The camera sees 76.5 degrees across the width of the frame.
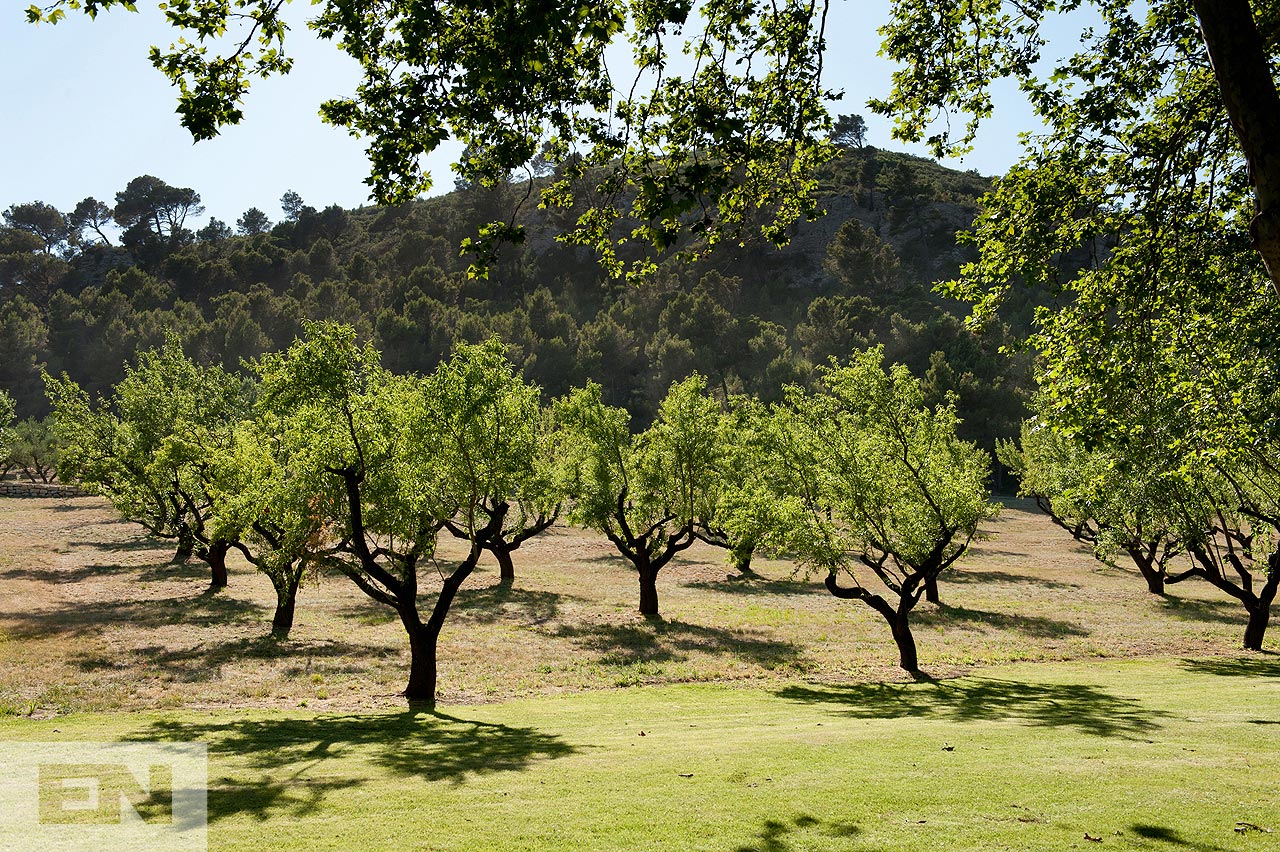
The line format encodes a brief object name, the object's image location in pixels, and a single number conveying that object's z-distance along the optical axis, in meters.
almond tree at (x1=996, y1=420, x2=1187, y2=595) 23.29
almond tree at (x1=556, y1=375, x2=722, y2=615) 37.38
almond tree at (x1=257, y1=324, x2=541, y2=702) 20.11
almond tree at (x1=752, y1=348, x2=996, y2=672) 25.55
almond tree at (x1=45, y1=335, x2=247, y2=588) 38.62
